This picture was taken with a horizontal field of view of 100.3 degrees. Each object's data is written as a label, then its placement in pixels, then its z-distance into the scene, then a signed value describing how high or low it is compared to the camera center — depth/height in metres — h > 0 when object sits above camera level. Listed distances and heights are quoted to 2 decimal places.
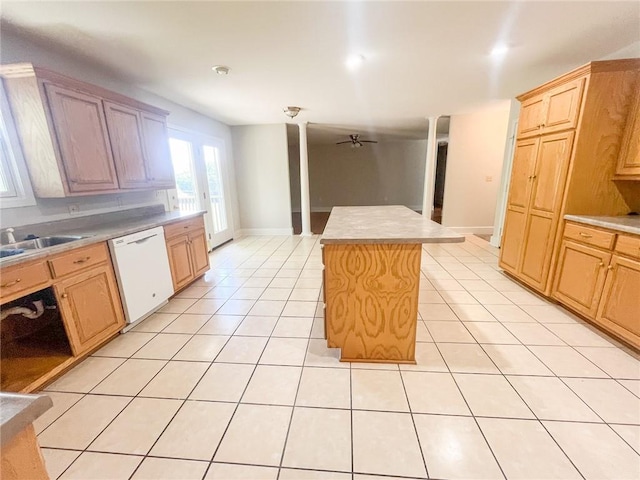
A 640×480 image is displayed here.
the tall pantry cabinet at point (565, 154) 2.12 +0.17
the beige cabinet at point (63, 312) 1.55 -0.88
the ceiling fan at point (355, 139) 6.83 +1.05
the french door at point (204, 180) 3.91 +0.04
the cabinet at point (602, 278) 1.83 -0.80
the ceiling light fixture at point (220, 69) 2.54 +1.07
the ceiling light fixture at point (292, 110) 4.02 +1.04
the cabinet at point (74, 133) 1.87 +0.41
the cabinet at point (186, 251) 2.77 -0.75
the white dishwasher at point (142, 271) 2.15 -0.75
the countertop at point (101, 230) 1.53 -0.37
